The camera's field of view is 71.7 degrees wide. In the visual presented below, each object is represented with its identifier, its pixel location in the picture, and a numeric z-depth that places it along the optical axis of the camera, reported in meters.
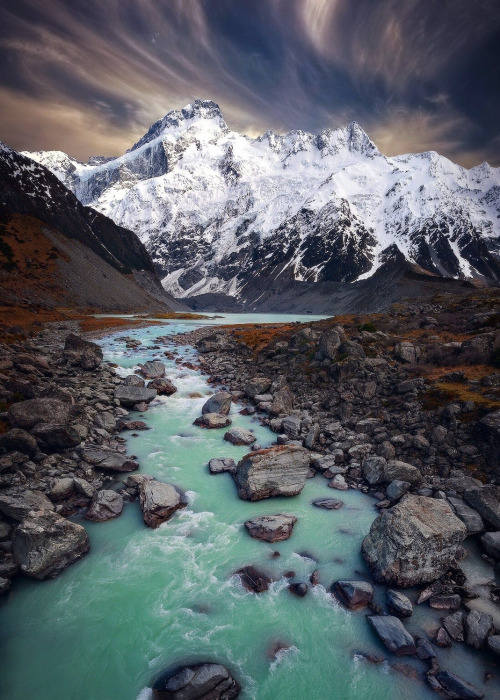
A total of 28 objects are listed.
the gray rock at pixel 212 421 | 21.73
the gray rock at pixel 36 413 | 15.93
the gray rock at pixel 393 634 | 8.55
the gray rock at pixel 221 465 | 16.70
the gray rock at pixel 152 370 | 31.12
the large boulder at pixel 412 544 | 10.23
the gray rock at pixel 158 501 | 13.02
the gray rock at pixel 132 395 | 23.69
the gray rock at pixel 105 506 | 12.94
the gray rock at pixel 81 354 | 28.03
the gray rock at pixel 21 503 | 11.61
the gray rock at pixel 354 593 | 9.84
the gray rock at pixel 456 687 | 7.52
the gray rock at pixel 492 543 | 11.22
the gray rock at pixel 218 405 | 23.42
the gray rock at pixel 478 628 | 8.53
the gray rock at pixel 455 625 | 8.75
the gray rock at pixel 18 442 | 14.42
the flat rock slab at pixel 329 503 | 14.19
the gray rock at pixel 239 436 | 19.59
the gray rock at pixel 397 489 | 14.30
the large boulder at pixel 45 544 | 10.28
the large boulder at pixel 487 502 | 12.24
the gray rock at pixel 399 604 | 9.35
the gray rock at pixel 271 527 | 12.52
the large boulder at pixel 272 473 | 14.84
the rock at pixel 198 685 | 7.52
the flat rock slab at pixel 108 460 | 15.73
